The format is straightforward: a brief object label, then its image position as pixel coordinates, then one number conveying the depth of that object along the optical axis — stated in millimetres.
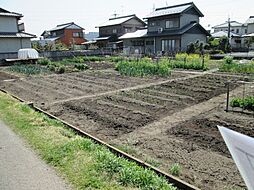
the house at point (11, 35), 29547
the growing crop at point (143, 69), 16680
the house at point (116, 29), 45856
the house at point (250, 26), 48062
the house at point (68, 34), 53562
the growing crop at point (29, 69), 19056
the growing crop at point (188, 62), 19500
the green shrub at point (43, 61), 25041
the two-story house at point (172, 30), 33125
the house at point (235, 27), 58553
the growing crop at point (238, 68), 16562
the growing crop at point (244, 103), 7832
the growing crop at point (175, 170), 4273
